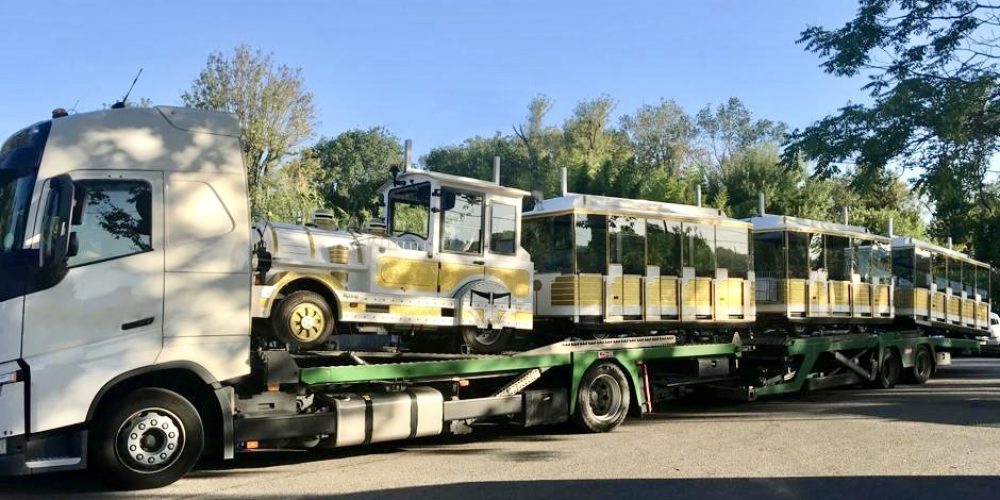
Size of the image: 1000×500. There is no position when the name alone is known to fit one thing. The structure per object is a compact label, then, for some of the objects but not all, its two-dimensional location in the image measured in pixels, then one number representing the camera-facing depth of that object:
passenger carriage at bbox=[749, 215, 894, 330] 15.81
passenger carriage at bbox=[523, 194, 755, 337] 11.45
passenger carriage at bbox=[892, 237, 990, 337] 18.36
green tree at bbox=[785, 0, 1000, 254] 14.30
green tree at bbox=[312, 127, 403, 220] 44.66
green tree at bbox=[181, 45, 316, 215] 30.05
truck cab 6.14
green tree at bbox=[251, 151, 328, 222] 22.44
